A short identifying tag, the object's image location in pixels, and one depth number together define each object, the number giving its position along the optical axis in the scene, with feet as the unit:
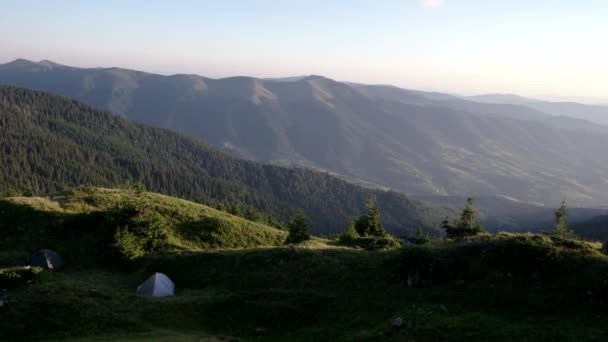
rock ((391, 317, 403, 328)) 90.89
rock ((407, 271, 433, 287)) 114.52
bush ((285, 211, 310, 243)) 233.19
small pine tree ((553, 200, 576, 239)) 212.97
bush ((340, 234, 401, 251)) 191.21
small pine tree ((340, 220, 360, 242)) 218.54
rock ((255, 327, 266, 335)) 102.85
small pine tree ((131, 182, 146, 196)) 262.26
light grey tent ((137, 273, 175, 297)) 129.39
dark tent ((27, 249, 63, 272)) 149.69
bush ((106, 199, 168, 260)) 161.89
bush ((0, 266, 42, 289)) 115.75
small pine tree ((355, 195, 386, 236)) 261.24
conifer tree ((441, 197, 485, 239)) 219.00
